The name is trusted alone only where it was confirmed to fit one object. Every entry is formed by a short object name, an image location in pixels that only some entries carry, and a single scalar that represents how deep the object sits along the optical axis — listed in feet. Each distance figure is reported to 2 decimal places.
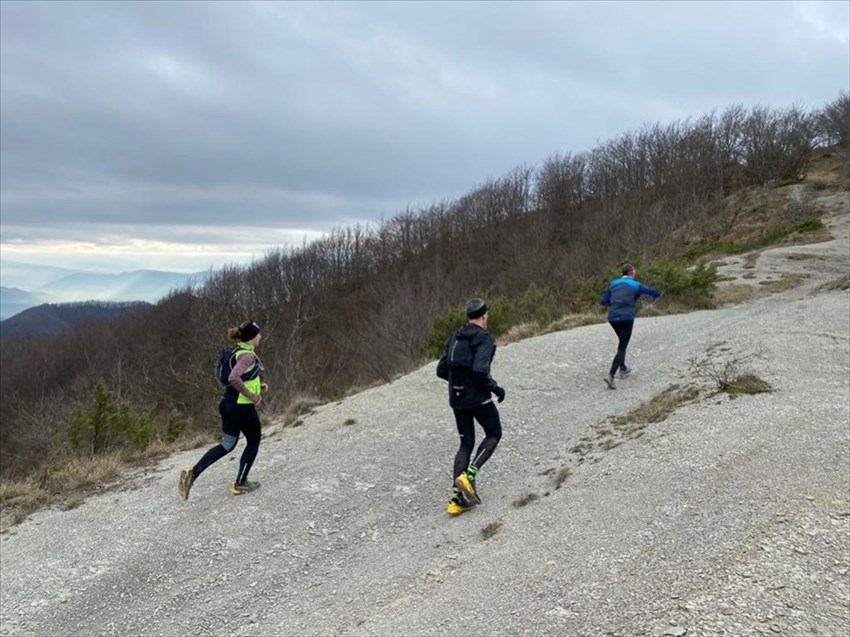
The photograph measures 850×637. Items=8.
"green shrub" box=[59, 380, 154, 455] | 42.54
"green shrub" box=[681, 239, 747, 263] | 85.22
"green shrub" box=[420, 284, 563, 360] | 54.08
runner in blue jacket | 29.99
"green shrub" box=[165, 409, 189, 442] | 41.09
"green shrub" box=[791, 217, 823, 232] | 88.28
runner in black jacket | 17.60
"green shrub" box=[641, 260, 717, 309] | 54.80
